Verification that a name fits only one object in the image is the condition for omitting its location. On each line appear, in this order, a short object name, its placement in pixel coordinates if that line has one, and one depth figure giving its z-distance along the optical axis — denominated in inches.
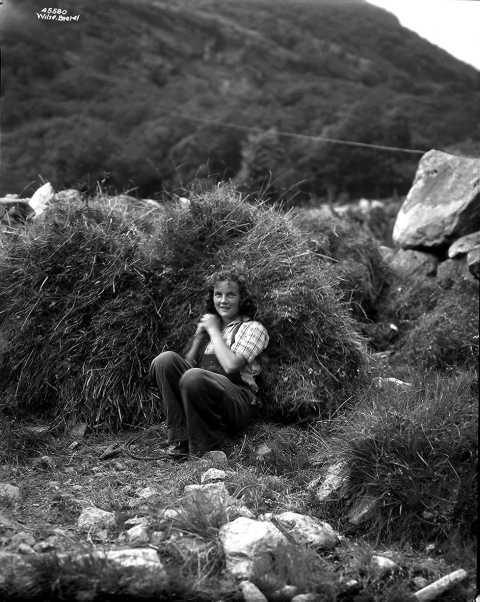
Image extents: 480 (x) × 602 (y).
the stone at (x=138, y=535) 139.5
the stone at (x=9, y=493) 159.2
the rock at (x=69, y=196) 230.5
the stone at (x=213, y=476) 167.0
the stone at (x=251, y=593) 125.2
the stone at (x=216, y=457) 175.6
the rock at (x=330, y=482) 162.6
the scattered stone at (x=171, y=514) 146.7
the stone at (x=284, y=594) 127.5
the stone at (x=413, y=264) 274.2
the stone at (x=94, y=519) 147.7
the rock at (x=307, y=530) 145.7
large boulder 264.7
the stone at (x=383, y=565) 136.9
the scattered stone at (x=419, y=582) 135.5
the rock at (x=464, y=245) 255.8
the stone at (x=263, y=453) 181.3
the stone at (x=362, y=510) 154.8
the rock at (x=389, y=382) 201.6
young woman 181.8
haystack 203.6
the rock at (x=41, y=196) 253.7
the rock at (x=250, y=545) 131.3
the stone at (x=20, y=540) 135.5
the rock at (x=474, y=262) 223.9
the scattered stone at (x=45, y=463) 182.4
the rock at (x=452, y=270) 254.9
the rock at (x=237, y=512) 147.1
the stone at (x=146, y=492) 163.5
